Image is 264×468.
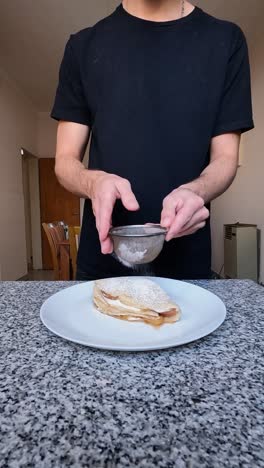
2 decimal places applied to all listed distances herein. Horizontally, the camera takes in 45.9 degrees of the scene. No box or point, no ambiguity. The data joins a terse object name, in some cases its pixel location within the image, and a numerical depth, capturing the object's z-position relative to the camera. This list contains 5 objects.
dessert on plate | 0.46
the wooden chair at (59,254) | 2.57
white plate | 0.39
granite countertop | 0.24
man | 0.78
